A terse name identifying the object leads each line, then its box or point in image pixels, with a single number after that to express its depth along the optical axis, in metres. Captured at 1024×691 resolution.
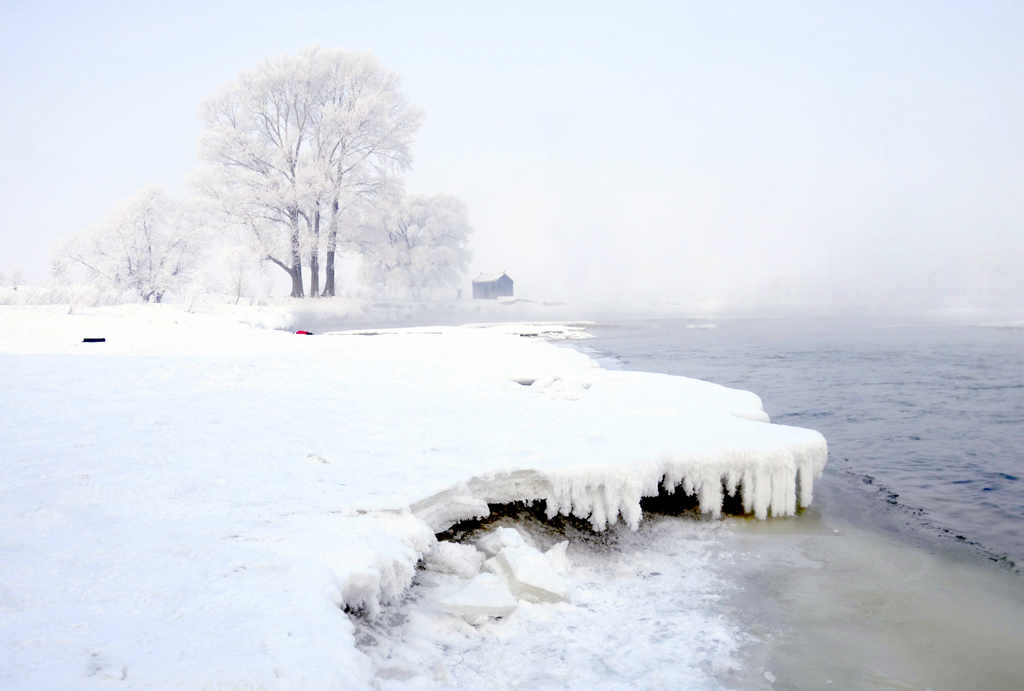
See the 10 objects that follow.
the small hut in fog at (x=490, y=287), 64.06
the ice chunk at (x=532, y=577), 4.20
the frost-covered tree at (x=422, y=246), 43.88
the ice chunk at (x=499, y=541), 4.70
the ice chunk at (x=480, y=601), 3.88
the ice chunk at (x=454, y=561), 4.39
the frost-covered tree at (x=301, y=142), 32.12
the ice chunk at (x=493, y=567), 4.38
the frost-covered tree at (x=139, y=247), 32.91
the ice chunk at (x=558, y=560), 4.66
